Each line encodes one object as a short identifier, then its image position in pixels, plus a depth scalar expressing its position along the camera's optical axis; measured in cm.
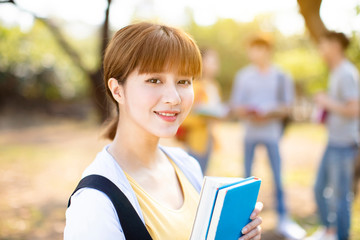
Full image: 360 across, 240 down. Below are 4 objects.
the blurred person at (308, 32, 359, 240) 320
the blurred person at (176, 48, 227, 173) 393
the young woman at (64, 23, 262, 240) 122
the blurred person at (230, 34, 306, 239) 386
